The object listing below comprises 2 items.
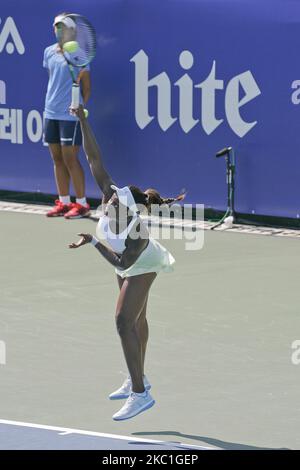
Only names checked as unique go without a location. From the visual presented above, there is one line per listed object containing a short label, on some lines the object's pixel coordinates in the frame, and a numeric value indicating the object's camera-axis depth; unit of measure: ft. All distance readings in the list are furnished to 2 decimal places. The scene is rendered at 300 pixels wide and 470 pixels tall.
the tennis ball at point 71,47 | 80.18
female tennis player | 62.95
